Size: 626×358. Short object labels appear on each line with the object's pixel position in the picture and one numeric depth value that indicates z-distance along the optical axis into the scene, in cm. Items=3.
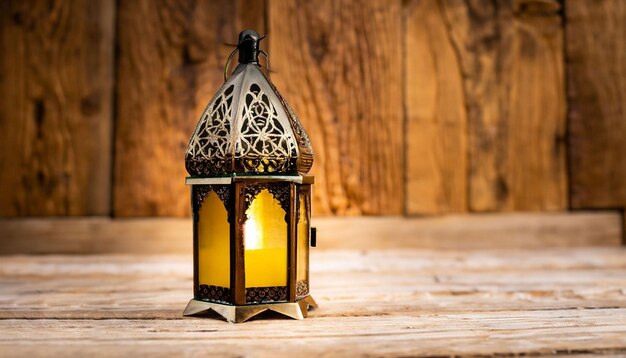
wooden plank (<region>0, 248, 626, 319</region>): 88
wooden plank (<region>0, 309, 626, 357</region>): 64
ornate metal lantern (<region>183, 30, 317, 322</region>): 79
